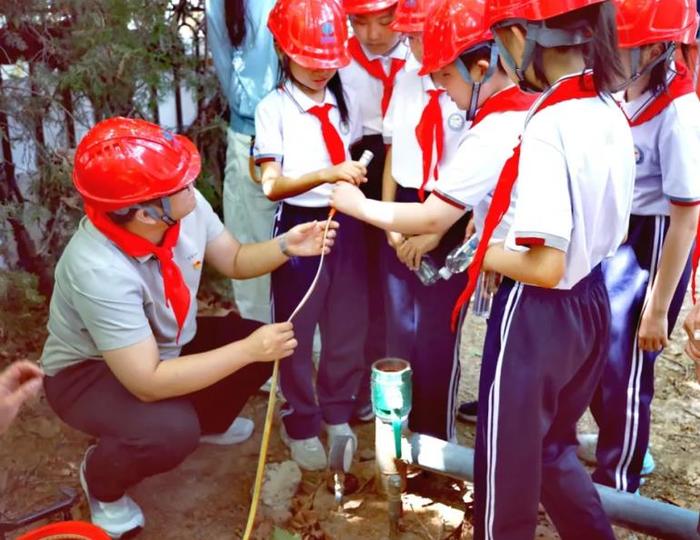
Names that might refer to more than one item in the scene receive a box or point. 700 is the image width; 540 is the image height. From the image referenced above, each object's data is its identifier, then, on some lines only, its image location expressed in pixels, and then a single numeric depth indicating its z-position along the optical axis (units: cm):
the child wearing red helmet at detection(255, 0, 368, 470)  293
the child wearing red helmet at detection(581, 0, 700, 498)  238
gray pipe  246
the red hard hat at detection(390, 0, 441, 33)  274
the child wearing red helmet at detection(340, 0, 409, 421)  297
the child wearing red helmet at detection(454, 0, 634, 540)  187
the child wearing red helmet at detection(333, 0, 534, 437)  236
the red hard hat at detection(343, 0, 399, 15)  290
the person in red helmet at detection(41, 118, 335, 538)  250
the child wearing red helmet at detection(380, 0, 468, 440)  274
